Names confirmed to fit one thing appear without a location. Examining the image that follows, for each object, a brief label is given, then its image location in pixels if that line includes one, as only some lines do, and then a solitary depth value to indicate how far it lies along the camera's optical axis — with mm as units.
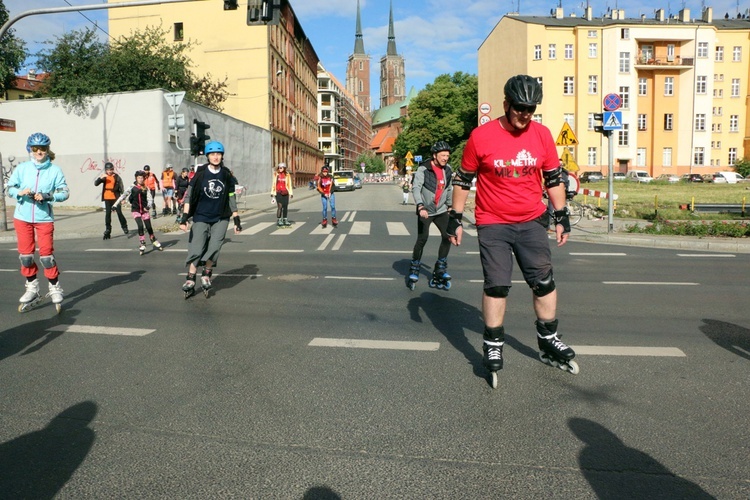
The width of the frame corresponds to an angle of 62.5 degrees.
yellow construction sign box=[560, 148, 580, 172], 19080
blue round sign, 15740
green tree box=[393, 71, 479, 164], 77938
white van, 57528
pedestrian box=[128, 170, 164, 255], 13039
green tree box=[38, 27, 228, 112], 28933
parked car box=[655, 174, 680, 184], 56169
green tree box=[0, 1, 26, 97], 37719
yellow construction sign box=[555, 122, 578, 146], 17203
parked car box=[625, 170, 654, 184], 59303
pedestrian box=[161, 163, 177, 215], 23188
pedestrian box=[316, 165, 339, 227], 18125
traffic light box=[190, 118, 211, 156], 18359
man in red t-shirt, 4312
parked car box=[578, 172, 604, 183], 56656
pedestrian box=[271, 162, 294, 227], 18031
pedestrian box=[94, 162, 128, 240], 15537
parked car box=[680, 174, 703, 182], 59028
